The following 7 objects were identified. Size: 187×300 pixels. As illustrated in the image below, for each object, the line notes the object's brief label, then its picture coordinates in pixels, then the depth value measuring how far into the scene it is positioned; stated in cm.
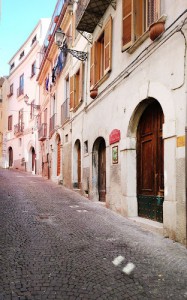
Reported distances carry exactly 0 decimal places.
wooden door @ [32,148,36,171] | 2671
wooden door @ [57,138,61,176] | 1777
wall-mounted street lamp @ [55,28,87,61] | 1185
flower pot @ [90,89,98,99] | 1012
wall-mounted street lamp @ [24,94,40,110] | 2433
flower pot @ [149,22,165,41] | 589
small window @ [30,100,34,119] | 2570
